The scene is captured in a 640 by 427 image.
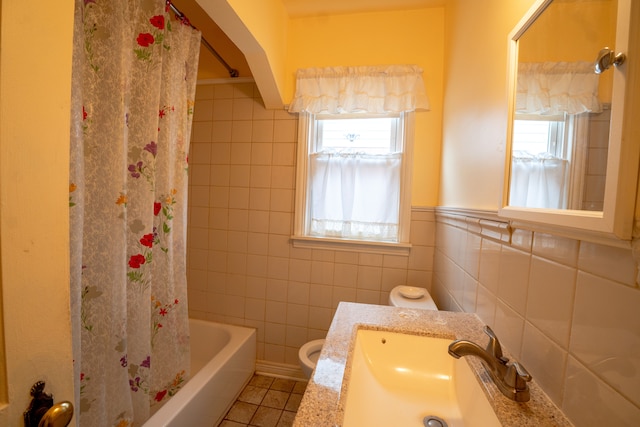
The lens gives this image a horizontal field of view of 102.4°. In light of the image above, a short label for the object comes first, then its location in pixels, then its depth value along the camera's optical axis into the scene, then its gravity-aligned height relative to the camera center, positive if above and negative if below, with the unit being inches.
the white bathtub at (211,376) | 44.8 -39.0
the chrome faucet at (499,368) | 20.9 -13.3
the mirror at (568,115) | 16.0 +8.0
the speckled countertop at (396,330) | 19.2 -15.7
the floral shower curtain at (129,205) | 35.1 -1.8
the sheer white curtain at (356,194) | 66.3 +2.5
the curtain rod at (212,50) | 46.9 +35.1
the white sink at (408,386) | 23.5 -19.3
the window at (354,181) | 65.6 +6.0
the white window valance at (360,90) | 62.0 +28.4
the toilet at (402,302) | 51.9 -19.5
